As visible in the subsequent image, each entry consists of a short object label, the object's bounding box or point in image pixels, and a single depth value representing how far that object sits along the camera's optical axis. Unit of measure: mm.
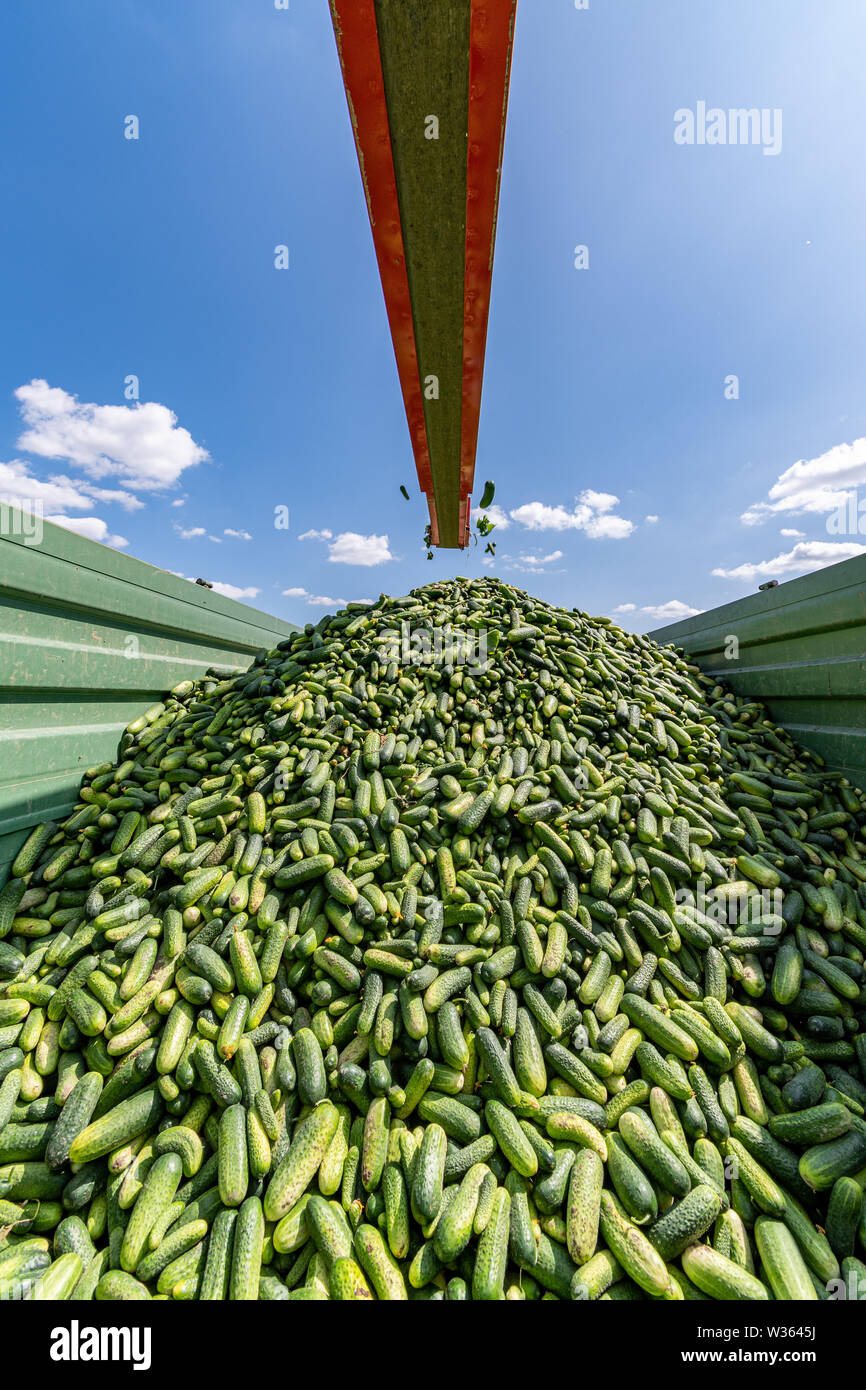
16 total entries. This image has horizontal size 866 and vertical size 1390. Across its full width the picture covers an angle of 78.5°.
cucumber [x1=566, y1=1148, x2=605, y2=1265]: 1573
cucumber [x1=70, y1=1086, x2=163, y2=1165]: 1735
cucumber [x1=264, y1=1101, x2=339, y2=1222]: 1641
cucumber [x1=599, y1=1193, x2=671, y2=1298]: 1487
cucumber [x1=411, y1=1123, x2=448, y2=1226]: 1613
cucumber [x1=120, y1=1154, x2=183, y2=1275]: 1545
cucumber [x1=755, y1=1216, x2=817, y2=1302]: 1473
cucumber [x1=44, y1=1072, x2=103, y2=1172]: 1752
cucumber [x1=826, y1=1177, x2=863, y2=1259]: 1613
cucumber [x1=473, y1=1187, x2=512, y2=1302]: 1485
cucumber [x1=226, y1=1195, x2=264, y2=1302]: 1464
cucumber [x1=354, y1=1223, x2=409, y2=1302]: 1489
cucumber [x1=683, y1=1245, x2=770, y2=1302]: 1469
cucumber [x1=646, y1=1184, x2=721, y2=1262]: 1569
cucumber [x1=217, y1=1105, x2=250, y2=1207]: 1656
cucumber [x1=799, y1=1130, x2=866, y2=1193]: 1711
